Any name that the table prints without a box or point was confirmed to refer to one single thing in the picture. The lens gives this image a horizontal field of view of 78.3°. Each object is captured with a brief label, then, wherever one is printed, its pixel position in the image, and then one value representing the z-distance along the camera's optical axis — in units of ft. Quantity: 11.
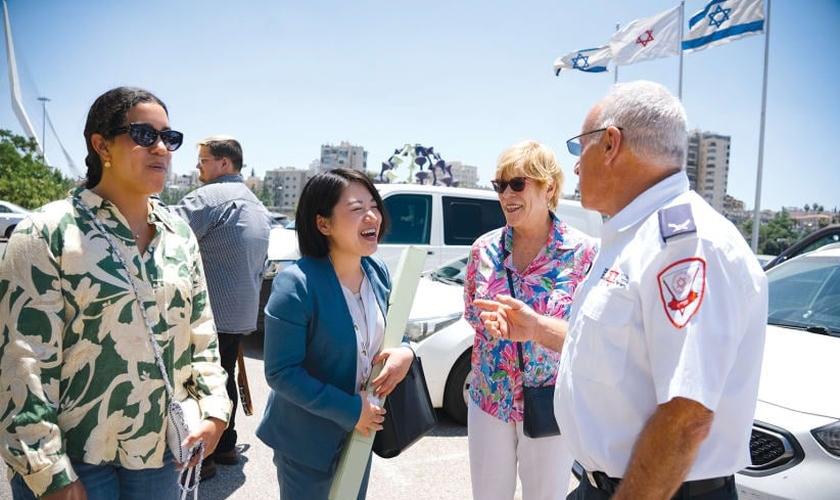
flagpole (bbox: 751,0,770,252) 48.90
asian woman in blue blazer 6.19
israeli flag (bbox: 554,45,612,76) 56.70
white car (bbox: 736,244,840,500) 8.17
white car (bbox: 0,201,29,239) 71.97
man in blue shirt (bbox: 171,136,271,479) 11.79
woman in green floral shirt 4.91
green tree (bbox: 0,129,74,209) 93.91
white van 25.20
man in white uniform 3.99
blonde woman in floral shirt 7.72
